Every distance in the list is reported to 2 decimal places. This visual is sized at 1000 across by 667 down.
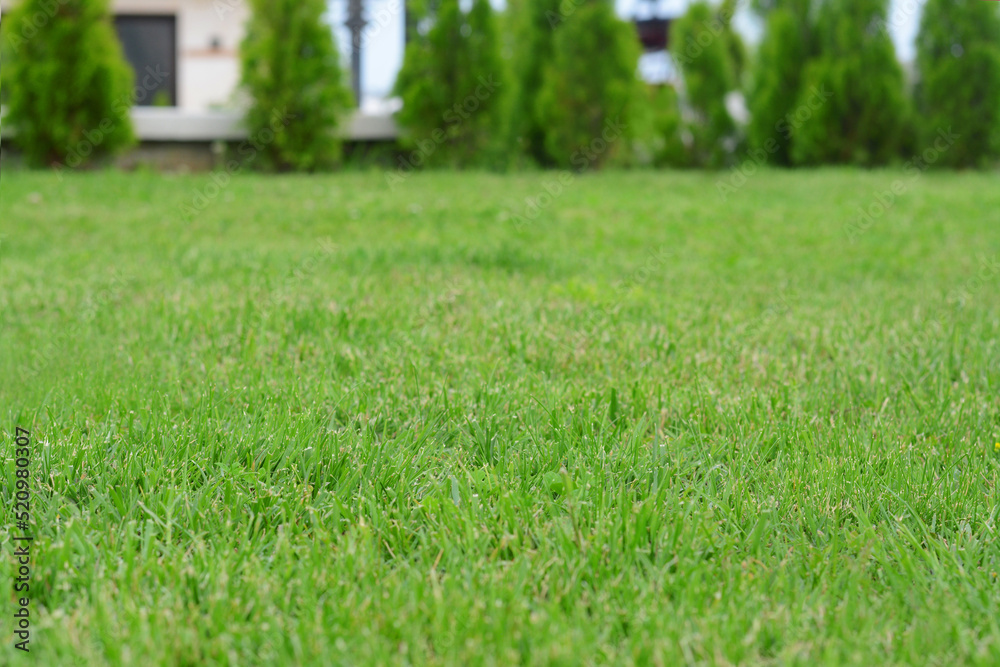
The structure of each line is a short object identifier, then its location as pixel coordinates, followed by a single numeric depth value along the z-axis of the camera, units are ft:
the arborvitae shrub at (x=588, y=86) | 37.09
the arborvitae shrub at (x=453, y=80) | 36.94
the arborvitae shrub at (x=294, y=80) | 35.04
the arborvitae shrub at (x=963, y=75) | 39.29
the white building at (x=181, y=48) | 57.47
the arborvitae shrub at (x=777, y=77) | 39.75
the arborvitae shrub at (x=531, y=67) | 38.75
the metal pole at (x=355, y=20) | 43.39
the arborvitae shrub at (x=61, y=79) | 32.55
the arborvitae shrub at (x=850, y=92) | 38.70
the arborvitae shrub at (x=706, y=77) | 41.47
